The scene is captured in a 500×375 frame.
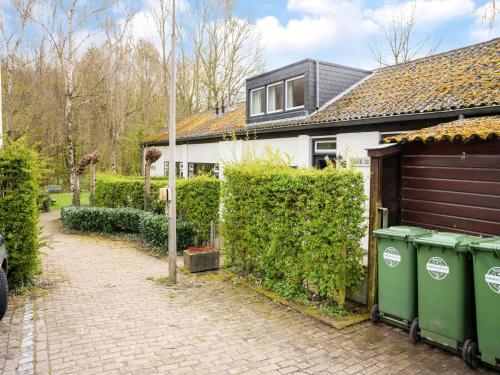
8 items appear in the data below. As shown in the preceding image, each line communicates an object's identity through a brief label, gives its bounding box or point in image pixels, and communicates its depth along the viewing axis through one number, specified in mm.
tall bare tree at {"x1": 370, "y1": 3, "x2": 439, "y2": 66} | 22484
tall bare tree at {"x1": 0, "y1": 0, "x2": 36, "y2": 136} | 17188
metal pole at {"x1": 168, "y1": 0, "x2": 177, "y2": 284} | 7212
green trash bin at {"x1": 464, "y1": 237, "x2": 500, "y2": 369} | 3895
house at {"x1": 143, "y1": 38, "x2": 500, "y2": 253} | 9078
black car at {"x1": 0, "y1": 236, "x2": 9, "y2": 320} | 5092
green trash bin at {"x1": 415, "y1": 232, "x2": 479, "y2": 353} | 4215
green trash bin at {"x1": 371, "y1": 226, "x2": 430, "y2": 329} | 4805
